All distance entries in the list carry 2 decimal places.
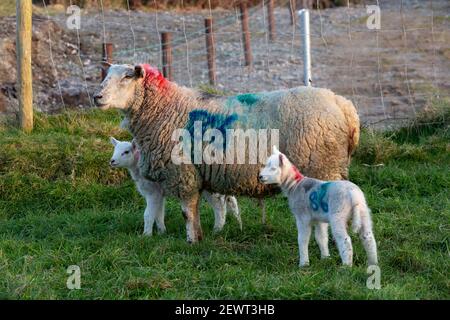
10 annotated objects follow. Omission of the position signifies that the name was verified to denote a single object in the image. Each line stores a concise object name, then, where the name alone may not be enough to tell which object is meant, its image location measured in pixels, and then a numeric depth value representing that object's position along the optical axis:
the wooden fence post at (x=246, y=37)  13.74
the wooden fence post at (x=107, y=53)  10.59
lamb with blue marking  5.73
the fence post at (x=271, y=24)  17.48
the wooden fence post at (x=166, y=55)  11.09
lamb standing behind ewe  7.04
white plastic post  9.55
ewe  6.61
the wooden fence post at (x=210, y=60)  11.62
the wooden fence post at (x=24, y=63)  9.34
